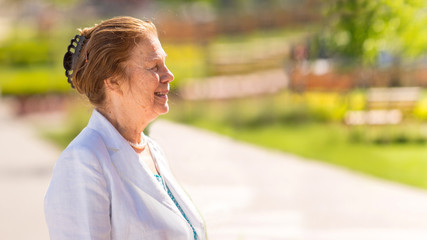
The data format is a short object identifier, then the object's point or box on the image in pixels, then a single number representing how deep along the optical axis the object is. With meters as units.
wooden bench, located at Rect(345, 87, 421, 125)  12.62
